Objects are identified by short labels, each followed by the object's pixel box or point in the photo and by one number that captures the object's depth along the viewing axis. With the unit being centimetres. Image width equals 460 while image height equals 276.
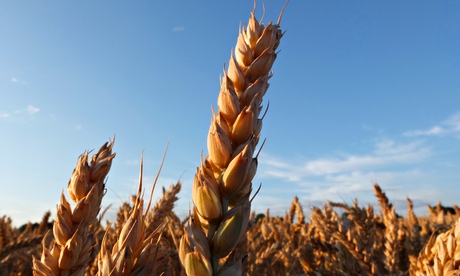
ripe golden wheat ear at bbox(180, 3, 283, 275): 8
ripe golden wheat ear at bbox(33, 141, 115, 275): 11
